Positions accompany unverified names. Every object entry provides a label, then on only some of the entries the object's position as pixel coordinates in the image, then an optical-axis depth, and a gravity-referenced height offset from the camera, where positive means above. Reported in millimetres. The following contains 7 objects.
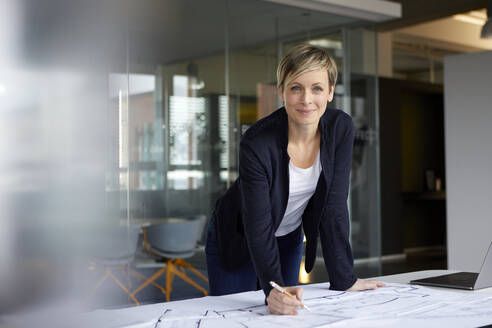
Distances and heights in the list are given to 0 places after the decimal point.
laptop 2037 -369
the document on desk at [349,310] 1569 -370
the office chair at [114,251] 4789 -581
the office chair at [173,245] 5219 -584
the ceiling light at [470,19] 9838 +2333
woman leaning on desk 1914 -29
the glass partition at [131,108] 4297 +515
